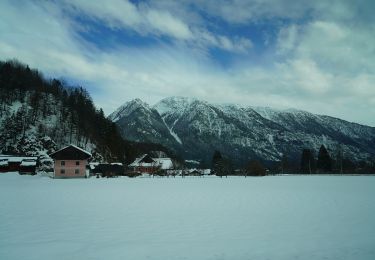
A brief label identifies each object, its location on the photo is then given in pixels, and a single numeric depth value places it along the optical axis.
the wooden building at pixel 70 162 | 75.25
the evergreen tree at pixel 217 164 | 90.40
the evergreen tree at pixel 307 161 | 112.38
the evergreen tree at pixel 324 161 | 105.50
